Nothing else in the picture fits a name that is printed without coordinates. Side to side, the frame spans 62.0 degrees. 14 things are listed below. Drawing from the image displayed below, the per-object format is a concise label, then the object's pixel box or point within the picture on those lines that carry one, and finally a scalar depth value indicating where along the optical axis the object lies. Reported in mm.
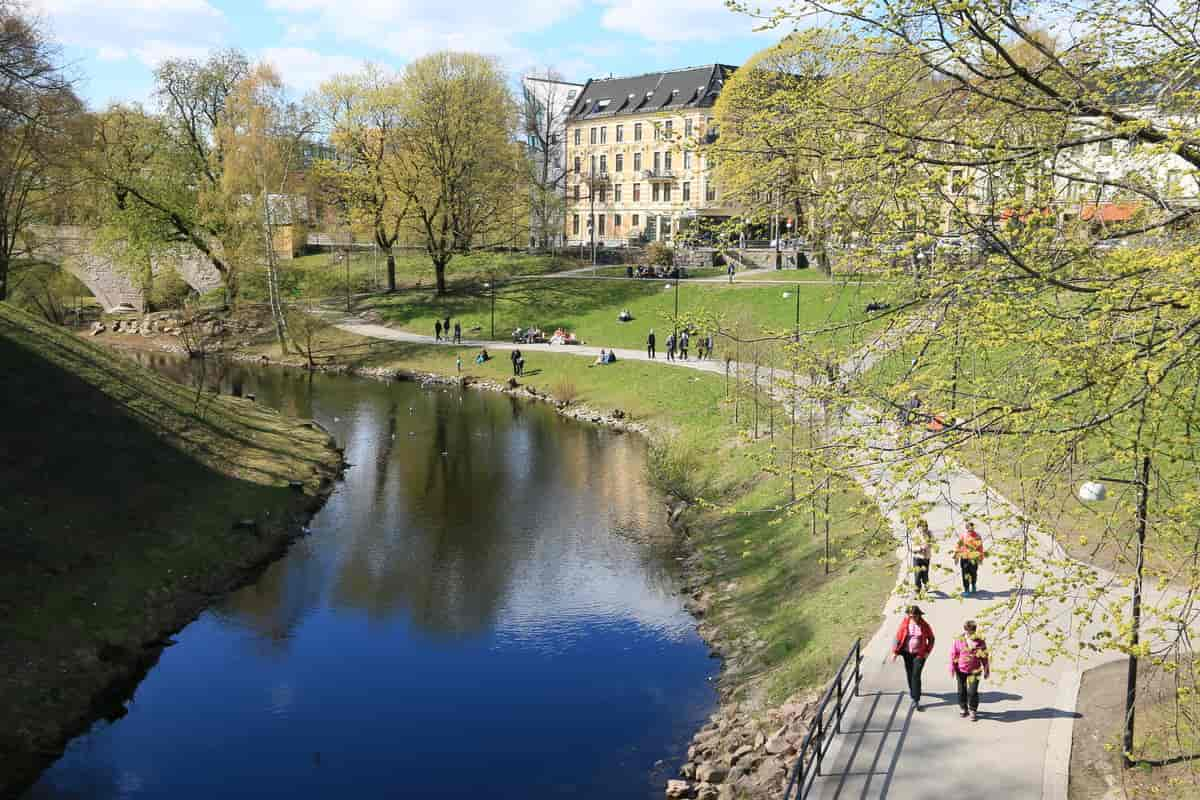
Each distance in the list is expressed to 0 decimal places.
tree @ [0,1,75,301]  34112
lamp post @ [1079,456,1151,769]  8445
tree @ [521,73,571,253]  88562
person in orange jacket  17145
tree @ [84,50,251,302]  55219
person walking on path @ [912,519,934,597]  14680
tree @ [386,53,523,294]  60375
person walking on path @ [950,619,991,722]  12820
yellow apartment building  74438
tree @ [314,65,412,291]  61062
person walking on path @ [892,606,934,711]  13883
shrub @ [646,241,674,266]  66562
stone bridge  56438
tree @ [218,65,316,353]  53406
